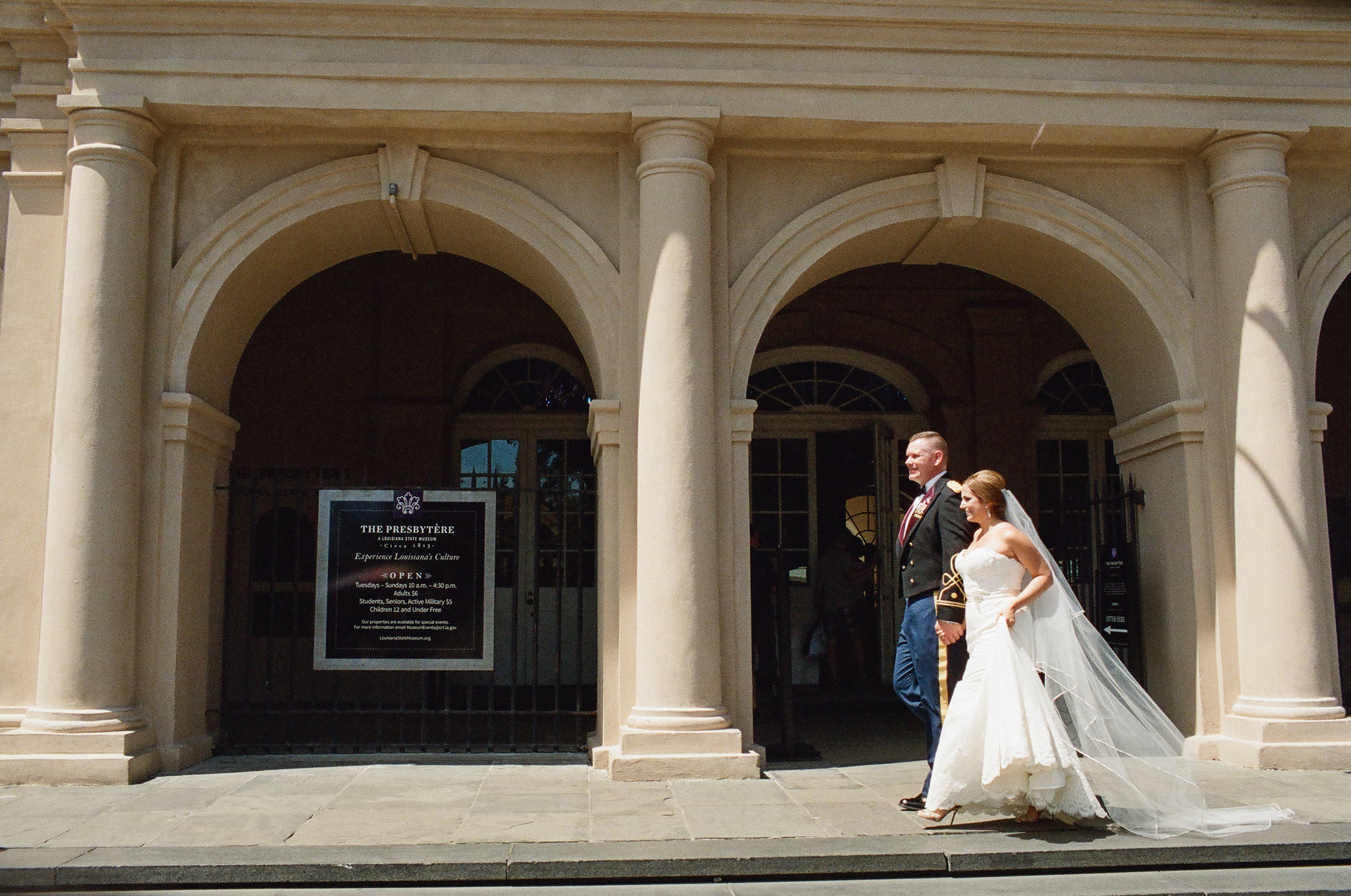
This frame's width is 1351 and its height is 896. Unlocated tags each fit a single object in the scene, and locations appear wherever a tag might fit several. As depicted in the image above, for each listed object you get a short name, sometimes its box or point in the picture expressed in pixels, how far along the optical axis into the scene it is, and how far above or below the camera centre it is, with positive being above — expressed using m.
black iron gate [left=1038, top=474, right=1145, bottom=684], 8.48 +0.23
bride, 5.29 -0.55
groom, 5.87 +0.10
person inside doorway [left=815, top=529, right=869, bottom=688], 11.70 -0.13
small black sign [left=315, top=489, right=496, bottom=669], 7.82 +0.11
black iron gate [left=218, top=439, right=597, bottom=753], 9.56 -0.38
